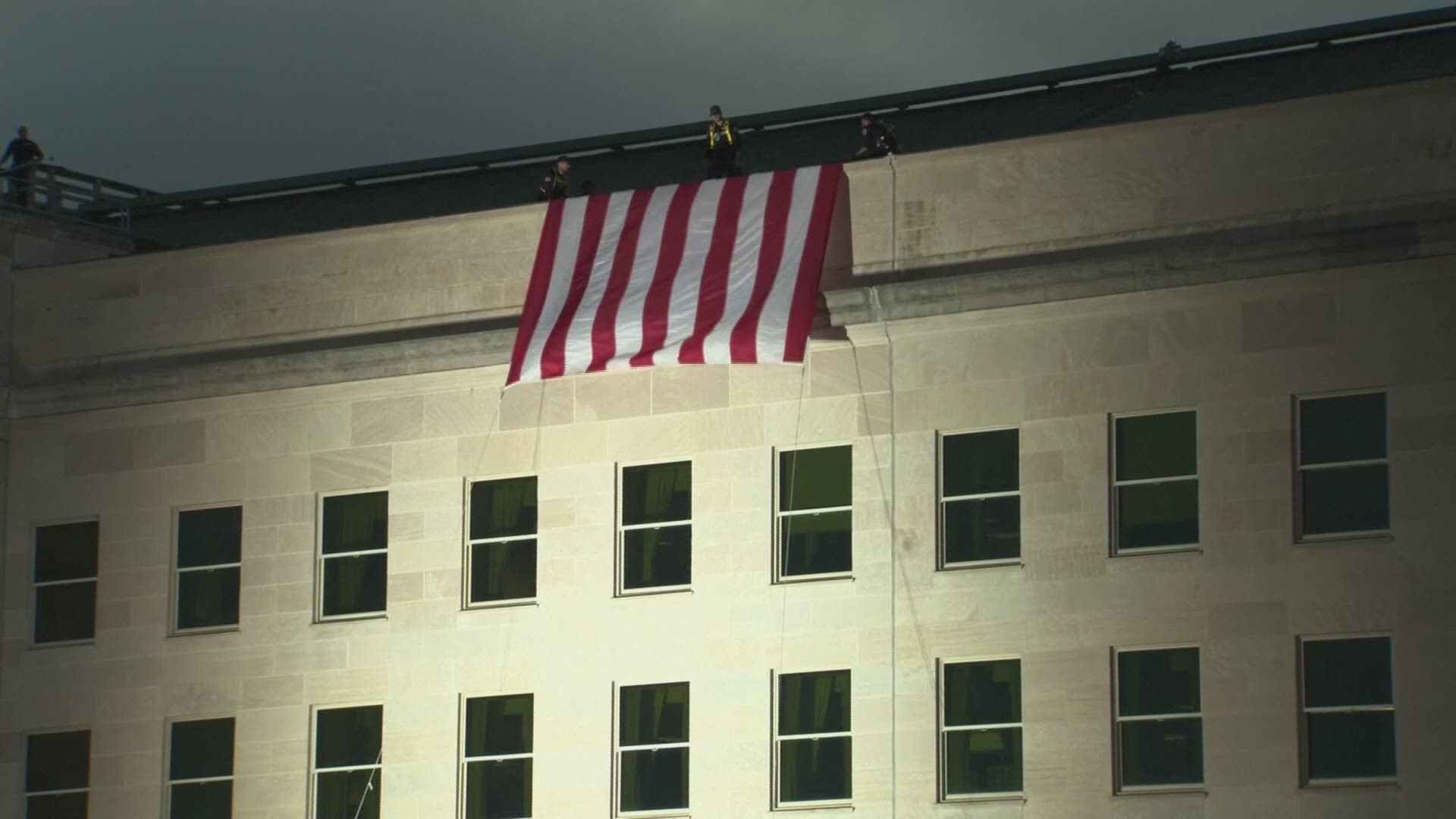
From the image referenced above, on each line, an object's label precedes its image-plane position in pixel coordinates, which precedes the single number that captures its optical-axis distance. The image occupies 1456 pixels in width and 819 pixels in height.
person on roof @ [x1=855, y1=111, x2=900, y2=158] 49.16
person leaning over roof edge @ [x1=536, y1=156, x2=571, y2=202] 51.62
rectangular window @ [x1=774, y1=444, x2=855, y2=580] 47.56
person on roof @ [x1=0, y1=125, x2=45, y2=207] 57.78
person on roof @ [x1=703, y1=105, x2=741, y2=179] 50.50
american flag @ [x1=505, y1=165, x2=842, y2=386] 47.91
